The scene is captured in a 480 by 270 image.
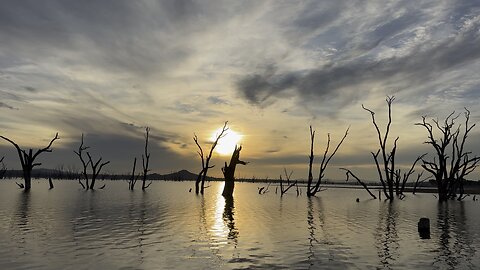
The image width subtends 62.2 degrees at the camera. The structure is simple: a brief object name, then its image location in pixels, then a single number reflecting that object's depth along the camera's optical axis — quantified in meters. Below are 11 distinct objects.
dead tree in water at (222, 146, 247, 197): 46.25
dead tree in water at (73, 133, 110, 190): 61.66
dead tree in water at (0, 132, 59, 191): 48.97
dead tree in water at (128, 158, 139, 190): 69.94
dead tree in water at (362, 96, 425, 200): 48.32
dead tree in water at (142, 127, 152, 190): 66.84
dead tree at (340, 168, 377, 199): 51.55
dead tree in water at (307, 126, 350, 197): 54.44
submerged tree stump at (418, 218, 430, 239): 18.16
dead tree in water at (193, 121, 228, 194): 54.75
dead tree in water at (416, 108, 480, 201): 47.75
